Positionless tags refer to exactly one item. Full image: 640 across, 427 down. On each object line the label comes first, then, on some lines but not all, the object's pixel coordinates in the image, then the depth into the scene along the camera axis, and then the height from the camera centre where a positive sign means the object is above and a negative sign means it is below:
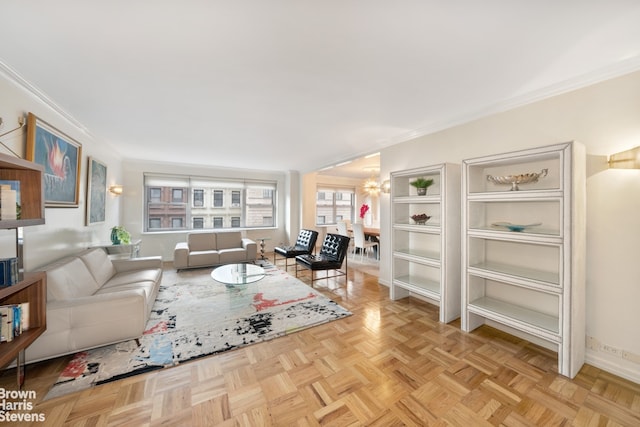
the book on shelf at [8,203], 1.52 +0.04
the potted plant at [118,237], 4.05 -0.45
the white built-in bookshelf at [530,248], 1.93 -0.33
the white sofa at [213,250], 4.78 -0.83
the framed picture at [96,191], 3.53 +0.30
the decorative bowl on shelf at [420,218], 3.27 -0.06
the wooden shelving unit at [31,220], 1.71 -0.08
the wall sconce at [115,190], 4.51 +0.39
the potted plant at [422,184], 3.20 +0.39
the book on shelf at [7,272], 1.54 -0.40
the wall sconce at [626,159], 1.76 +0.43
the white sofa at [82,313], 1.93 -0.89
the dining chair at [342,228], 6.09 -0.39
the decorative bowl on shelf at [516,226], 2.29 -0.11
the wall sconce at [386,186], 4.02 +0.45
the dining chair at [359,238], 5.62 -0.60
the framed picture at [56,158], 2.30 +0.55
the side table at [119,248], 3.89 -0.63
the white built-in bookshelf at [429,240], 2.88 -0.36
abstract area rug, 1.99 -1.26
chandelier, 5.54 +0.61
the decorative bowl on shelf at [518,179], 2.27 +0.35
